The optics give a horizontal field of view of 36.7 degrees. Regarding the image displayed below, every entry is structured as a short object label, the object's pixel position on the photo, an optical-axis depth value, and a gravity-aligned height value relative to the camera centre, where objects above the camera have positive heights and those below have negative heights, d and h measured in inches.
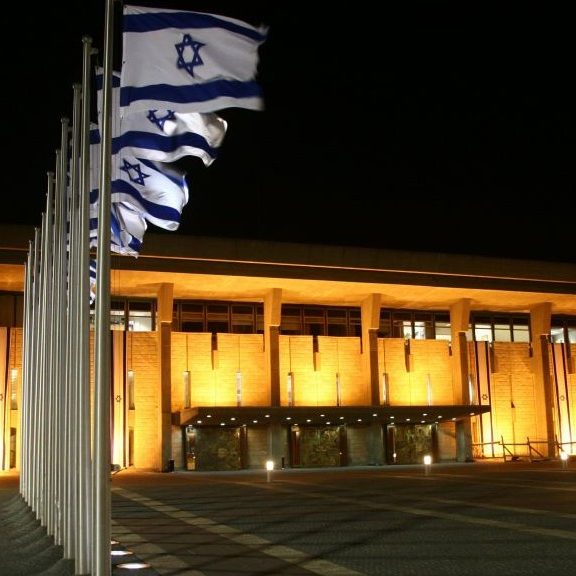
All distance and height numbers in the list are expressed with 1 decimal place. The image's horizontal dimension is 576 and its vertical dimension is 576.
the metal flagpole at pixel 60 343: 568.1 +59.7
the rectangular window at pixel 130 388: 1791.3 +84.5
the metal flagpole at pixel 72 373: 495.2 +34.8
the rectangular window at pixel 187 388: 1817.2 +81.3
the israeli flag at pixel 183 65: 412.8 +171.1
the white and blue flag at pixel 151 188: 532.4 +147.9
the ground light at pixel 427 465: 1318.5 -72.2
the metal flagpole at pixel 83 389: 445.8 +21.8
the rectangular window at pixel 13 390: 1730.8 +85.4
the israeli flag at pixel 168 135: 470.3 +158.7
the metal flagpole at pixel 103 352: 370.6 +34.7
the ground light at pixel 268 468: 1259.8 -62.7
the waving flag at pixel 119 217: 578.2 +141.3
